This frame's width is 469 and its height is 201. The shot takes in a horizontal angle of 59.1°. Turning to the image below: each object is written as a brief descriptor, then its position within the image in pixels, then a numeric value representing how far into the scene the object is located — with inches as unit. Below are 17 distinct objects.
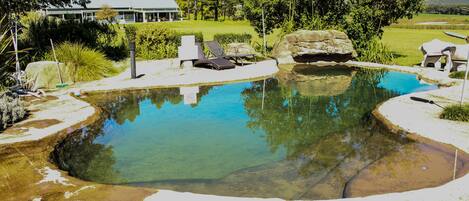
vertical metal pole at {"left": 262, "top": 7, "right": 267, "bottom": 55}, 747.2
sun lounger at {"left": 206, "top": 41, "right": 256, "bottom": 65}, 640.4
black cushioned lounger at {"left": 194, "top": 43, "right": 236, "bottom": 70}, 586.1
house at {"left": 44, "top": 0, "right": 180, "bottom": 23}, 1935.3
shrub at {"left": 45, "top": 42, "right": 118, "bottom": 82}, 506.3
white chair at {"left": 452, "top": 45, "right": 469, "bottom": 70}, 522.9
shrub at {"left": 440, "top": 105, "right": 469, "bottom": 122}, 310.8
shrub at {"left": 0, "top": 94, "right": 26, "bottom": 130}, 297.0
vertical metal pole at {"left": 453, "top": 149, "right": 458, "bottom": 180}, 220.9
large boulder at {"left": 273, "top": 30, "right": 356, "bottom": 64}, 666.8
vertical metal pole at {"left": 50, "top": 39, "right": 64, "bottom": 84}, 465.6
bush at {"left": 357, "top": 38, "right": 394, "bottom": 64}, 673.0
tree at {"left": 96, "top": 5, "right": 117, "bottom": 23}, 1708.9
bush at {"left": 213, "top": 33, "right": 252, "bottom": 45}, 803.4
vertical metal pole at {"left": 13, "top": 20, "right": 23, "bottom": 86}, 425.9
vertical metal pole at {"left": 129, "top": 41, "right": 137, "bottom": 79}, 512.7
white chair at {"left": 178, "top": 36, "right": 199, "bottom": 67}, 586.6
